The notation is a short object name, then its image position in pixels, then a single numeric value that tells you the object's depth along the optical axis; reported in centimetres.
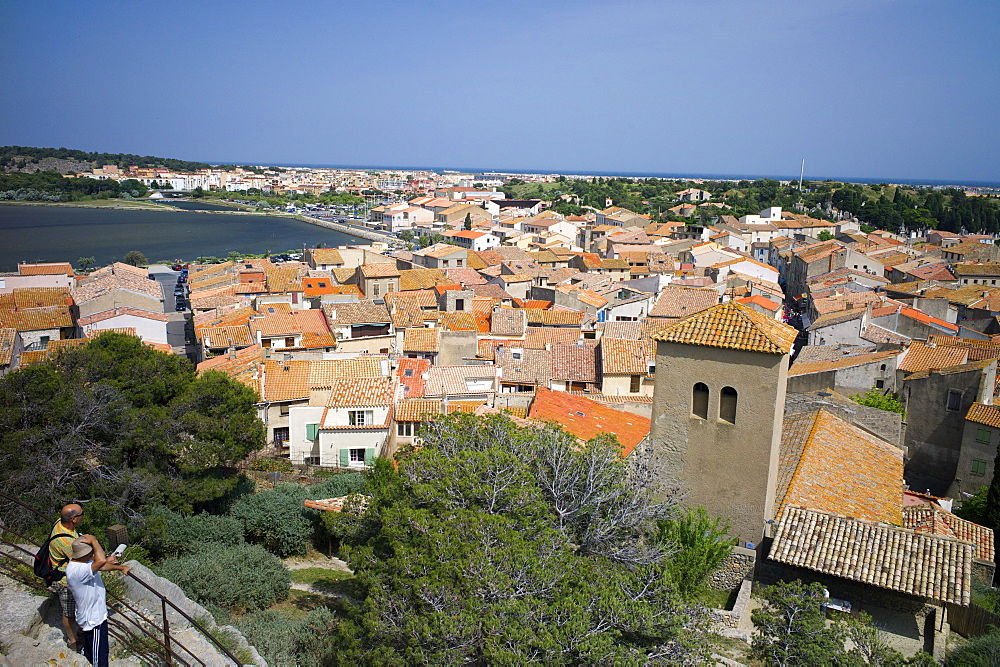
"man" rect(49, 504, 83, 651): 643
